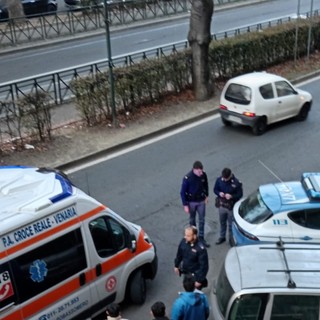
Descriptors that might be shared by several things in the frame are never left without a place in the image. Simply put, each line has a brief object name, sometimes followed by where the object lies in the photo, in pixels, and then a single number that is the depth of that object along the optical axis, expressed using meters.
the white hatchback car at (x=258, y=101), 16.25
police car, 9.35
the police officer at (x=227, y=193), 10.38
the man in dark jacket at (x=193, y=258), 8.41
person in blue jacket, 7.05
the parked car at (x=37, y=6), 34.94
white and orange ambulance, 7.10
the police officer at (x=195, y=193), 10.32
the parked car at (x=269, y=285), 6.59
